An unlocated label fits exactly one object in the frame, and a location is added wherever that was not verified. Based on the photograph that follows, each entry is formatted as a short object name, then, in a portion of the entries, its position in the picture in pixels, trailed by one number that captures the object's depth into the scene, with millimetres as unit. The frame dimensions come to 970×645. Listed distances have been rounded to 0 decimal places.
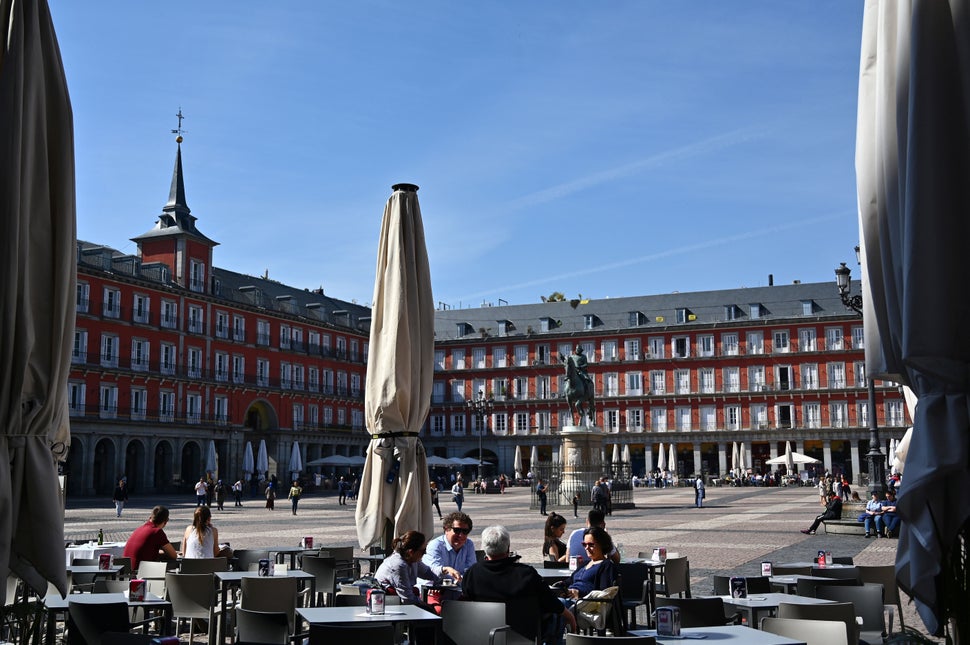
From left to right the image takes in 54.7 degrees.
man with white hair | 6277
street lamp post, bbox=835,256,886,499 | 20641
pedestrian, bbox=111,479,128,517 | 31617
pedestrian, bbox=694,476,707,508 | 33812
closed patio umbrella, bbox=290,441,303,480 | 45469
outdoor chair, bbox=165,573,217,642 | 7668
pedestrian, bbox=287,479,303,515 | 32031
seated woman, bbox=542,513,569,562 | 9539
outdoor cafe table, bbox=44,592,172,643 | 6414
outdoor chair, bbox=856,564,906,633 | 8008
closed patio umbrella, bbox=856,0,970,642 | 3766
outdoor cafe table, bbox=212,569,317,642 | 8133
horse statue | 32844
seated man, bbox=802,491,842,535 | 21016
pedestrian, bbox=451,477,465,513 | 30438
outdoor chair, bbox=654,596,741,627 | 6488
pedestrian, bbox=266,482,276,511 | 35875
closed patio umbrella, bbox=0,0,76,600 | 4387
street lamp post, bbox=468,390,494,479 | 50875
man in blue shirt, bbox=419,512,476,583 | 8383
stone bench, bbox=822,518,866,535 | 20766
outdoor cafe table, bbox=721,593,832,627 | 7043
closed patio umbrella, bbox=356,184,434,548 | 9586
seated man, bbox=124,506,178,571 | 9641
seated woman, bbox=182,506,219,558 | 9703
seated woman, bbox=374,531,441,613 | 7430
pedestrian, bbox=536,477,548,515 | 29636
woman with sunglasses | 7168
